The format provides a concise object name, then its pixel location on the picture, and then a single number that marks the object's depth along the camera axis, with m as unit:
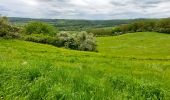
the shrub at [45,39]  27.83
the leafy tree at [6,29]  17.95
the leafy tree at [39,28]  39.69
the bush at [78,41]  27.47
